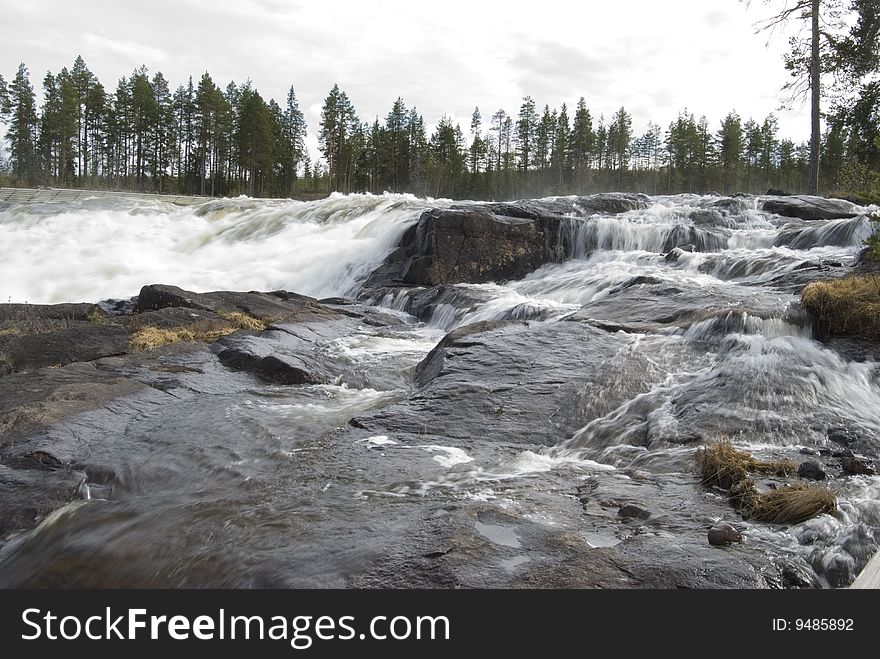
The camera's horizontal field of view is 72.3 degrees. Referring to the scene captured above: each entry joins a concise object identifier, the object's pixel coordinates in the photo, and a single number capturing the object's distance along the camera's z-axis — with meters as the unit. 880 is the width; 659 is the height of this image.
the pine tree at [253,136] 54.72
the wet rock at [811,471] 4.67
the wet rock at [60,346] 8.25
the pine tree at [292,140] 65.46
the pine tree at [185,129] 60.44
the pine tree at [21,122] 58.03
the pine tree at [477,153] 78.31
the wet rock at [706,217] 18.00
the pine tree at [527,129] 80.81
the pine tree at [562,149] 79.50
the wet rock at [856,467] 4.79
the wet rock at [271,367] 8.40
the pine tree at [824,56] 23.62
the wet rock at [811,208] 18.27
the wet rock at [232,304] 11.90
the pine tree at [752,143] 71.50
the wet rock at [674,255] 14.47
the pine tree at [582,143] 78.00
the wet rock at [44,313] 11.35
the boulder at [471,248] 16.42
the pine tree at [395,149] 67.56
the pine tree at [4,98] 58.88
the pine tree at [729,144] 69.19
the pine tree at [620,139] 82.25
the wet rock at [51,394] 5.87
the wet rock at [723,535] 3.71
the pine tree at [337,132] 64.31
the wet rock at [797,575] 3.38
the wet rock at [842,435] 5.47
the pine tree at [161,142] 59.25
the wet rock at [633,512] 4.17
